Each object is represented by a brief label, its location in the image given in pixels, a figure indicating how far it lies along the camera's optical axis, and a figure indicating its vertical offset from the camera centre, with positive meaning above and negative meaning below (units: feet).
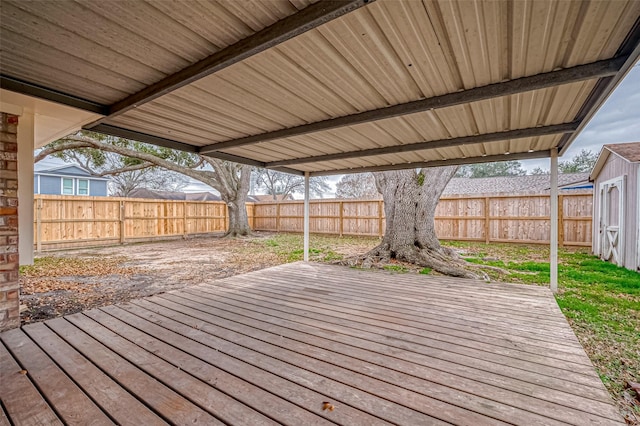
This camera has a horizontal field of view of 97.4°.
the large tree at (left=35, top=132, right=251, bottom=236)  31.32 +4.78
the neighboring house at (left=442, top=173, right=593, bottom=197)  48.93 +5.14
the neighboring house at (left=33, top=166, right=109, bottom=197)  43.73 +4.48
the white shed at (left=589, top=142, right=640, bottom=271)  16.07 +0.29
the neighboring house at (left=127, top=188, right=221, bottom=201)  64.85 +3.71
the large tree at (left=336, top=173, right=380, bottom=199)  67.43 +6.03
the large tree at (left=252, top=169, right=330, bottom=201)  79.15 +7.45
